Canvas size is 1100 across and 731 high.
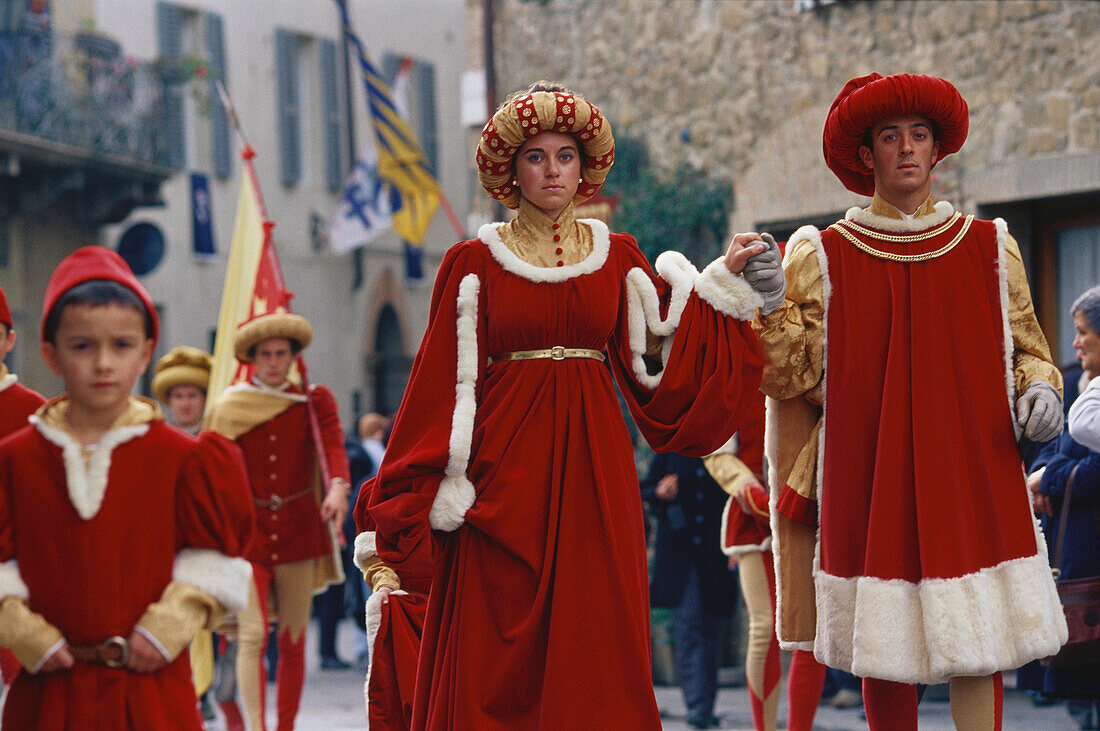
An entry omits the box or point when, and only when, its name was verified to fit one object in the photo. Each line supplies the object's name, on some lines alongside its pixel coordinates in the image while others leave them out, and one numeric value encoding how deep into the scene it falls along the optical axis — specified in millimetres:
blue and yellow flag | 35344
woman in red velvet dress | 8117
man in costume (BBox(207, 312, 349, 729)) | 13906
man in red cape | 8359
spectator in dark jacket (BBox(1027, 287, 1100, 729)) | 11039
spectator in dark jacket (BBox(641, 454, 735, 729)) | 16187
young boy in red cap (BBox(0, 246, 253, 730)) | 6672
